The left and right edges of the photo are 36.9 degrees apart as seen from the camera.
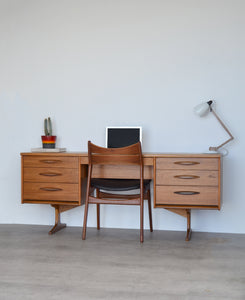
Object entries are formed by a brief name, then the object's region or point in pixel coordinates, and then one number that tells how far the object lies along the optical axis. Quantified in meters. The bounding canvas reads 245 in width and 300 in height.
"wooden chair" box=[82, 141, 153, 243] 2.90
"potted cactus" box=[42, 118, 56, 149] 3.34
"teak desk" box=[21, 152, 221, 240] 2.89
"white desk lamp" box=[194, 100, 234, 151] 3.13
